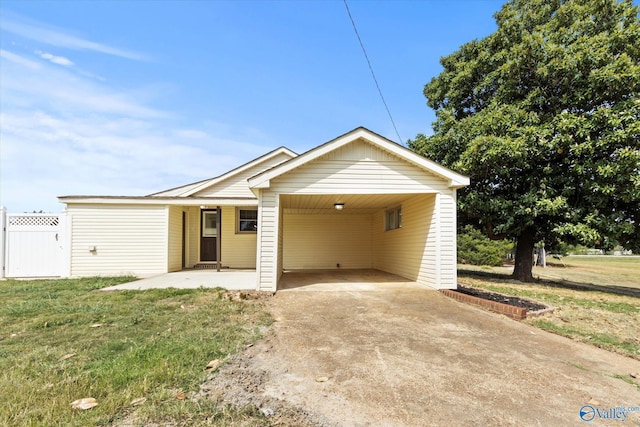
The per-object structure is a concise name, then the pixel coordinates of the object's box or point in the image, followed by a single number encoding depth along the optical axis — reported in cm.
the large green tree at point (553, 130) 838
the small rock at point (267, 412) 233
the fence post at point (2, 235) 934
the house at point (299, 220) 752
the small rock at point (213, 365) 308
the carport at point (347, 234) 1009
